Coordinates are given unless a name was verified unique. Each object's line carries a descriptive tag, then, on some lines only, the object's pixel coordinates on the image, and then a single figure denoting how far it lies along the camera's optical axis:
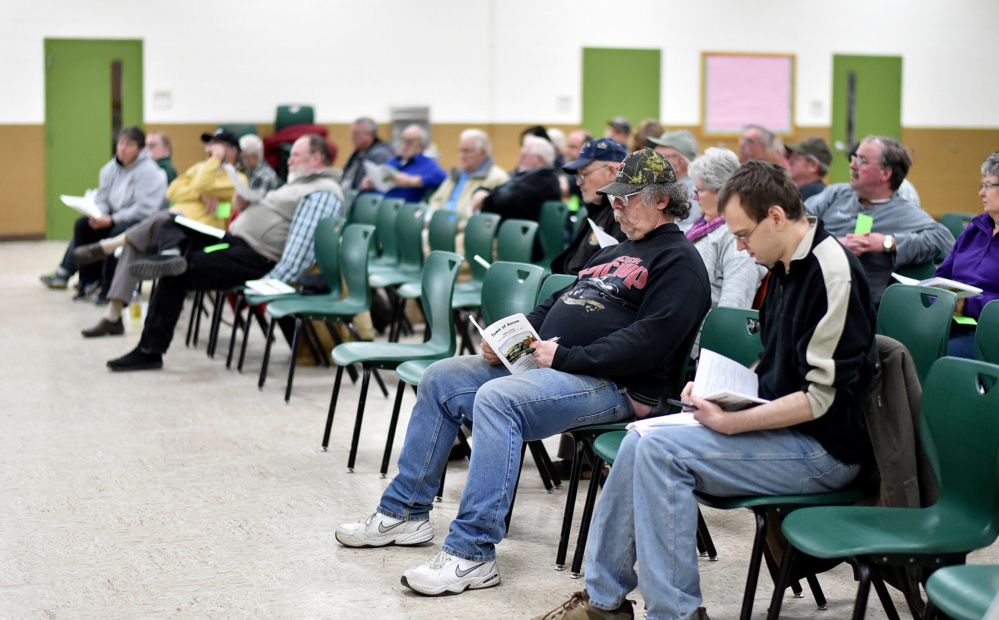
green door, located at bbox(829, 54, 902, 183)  13.80
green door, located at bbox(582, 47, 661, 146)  12.97
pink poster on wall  13.34
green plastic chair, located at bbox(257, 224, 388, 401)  4.84
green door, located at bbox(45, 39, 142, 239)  11.53
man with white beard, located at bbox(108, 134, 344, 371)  5.50
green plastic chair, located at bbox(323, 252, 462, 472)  3.80
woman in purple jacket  3.41
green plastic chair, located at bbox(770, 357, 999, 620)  2.00
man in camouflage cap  2.71
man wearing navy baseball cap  3.75
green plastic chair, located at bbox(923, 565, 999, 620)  1.72
